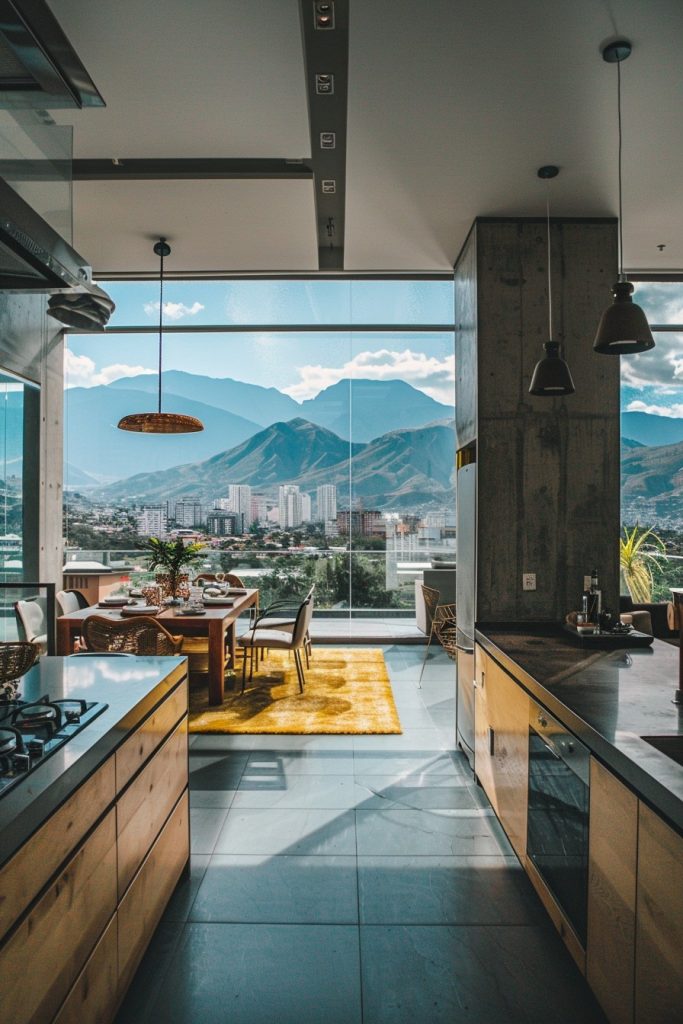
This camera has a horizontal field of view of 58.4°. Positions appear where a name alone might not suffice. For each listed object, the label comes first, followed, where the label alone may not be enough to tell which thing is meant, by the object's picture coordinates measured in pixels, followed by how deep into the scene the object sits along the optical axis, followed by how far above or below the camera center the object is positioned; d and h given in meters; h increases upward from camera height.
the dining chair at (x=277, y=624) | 5.42 -0.91
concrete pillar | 3.44 +0.40
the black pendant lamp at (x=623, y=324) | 2.43 +0.80
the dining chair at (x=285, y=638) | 4.94 -0.95
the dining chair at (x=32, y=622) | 4.90 -0.82
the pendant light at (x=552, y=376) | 2.92 +0.71
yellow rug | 4.21 -1.39
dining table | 4.59 -0.80
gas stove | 1.27 -0.50
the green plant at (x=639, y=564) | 6.13 -0.42
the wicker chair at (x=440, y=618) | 5.34 -0.93
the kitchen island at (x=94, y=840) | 1.11 -0.74
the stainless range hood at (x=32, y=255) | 1.65 +0.82
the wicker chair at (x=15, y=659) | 1.81 -0.41
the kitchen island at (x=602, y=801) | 1.33 -0.79
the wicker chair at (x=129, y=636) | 4.11 -0.77
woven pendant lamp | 5.07 +0.86
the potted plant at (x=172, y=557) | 5.25 -0.30
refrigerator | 3.52 -0.49
